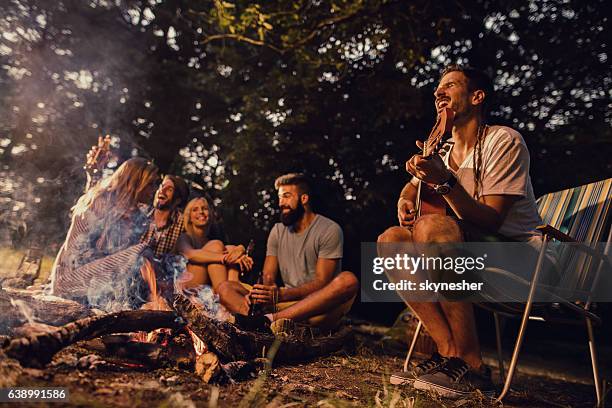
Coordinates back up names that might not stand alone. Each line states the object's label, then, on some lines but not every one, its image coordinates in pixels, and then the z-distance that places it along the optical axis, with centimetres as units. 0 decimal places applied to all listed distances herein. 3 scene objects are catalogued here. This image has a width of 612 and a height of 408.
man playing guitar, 261
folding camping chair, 247
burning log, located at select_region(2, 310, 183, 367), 204
